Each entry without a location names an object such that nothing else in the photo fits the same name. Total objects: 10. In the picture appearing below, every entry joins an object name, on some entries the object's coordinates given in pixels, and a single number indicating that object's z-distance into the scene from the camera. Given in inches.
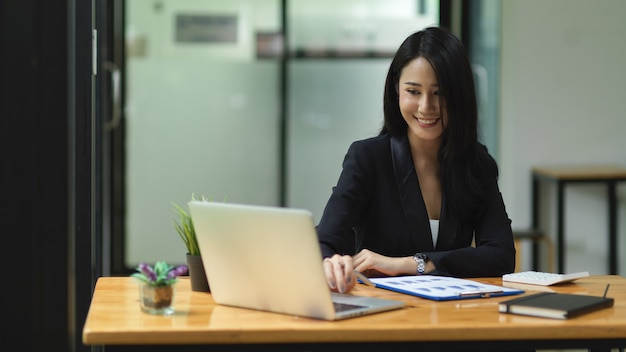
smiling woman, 103.0
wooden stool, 205.6
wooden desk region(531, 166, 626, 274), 199.3
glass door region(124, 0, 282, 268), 249.1
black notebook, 74.3
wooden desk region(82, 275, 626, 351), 68.8
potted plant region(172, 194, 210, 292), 84.8
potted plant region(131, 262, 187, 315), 73.7
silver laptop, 71.3
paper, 83.0
